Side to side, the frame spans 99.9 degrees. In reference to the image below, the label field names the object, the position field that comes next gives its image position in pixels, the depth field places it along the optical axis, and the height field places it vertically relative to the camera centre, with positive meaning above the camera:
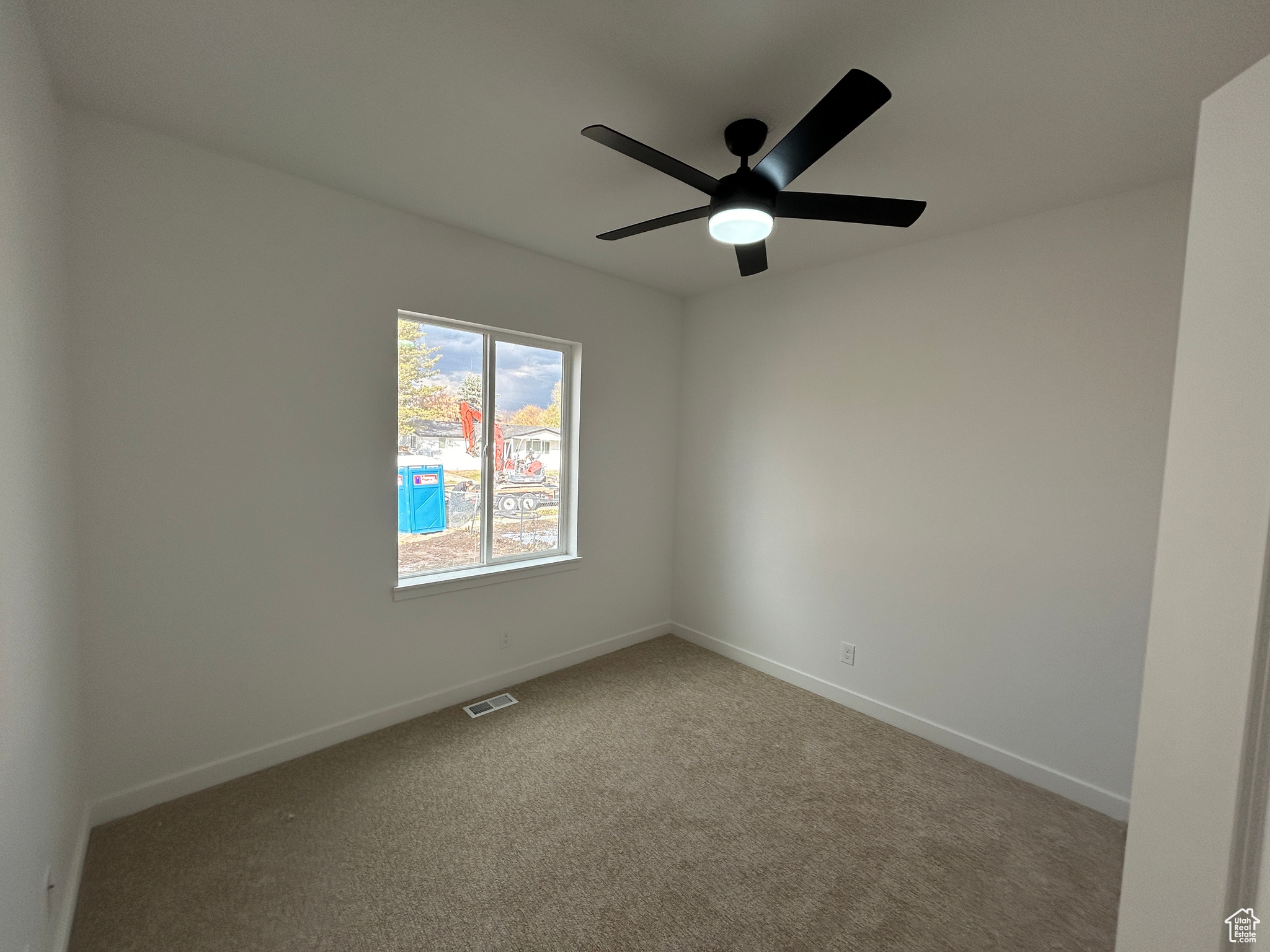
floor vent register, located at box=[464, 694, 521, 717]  2.91 -1.48
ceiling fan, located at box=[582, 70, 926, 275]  1.37 +0.82
